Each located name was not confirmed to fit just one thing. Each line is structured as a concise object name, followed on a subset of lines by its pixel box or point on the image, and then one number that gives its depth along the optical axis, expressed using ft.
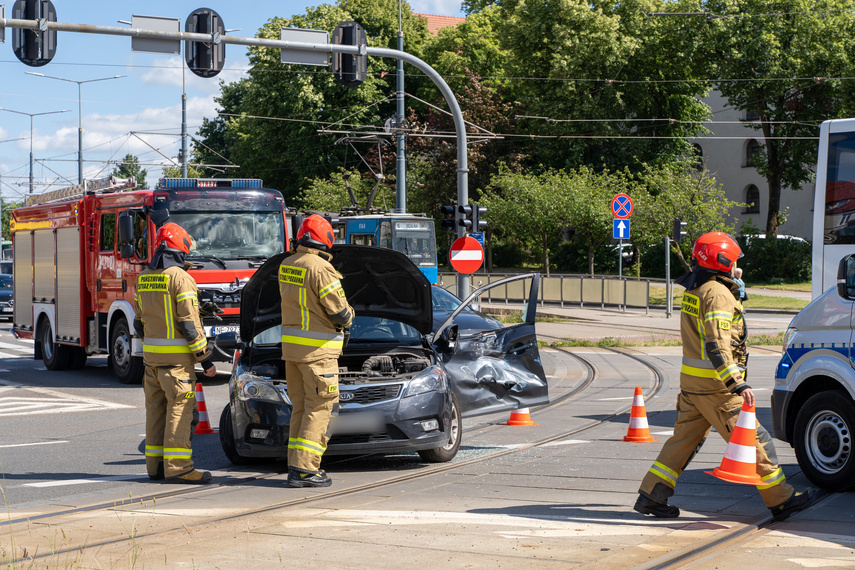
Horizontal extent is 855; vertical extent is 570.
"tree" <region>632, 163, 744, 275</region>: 113.39
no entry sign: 57.82
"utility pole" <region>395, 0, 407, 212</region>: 92.68
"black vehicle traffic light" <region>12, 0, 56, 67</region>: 50.67
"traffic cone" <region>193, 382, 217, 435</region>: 35.04
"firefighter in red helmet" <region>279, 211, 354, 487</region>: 24.53
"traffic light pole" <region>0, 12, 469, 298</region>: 50.60
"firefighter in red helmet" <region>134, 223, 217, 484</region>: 26.00
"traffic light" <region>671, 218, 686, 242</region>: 96.94
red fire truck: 49.08
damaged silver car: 26.53
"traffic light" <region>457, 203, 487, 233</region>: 58.80
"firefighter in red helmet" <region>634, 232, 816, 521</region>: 20.20
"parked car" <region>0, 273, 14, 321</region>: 105.40
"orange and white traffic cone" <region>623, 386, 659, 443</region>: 31.89
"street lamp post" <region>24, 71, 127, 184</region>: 158.51
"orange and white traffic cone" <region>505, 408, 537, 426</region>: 36.35
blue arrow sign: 88.89
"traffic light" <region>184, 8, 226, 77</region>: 53.06
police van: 23.45
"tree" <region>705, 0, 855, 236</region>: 140.36
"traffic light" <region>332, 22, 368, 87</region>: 56.65
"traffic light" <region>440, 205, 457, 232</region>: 58.44
